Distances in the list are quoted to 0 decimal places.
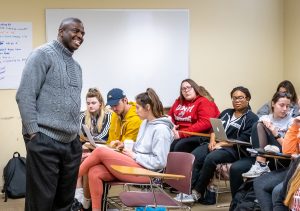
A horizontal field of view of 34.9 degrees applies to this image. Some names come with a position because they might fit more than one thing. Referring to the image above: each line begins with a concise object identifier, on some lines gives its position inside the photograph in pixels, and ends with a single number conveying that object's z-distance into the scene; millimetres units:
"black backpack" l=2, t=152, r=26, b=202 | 4992
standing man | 2584
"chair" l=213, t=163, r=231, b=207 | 4637
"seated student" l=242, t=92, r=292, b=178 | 3867
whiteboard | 5633
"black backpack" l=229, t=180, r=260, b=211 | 3720
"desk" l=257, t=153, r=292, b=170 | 3410
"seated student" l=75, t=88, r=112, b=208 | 4738
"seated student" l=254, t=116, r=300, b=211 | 3252
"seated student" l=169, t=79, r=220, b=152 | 5117
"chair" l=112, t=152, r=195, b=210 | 3105
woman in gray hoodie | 3600
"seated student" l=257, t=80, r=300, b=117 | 4734
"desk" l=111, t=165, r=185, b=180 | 2949
